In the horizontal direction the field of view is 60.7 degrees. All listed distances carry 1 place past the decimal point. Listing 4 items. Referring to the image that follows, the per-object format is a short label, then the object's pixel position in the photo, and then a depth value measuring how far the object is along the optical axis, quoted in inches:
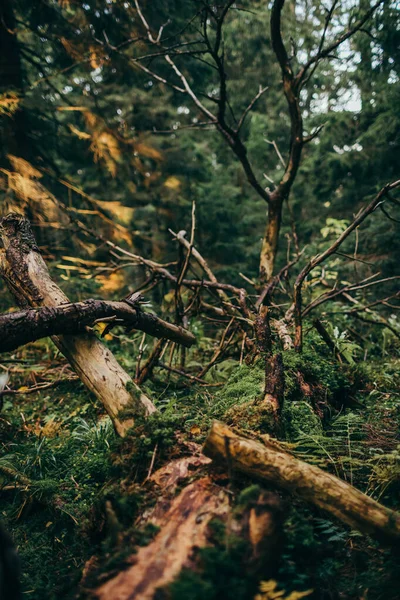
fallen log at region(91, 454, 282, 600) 51.6
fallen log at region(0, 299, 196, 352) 88.4
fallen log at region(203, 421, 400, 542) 62.2
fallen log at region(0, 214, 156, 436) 96.7
